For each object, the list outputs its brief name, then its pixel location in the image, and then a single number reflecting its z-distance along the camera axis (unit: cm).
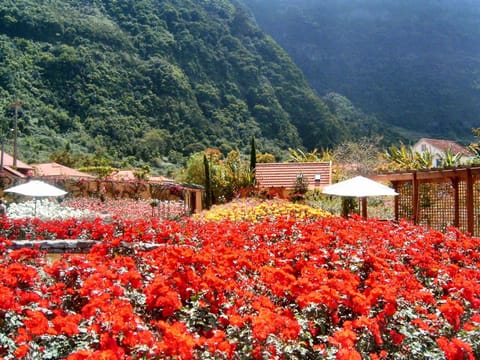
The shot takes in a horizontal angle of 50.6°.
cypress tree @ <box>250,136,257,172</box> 2509
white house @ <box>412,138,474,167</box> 4234
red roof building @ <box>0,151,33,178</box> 3039
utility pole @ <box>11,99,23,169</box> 3097
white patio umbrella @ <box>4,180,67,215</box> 1249
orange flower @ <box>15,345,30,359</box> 231
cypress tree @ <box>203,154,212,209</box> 2045
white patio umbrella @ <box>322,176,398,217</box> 1119
